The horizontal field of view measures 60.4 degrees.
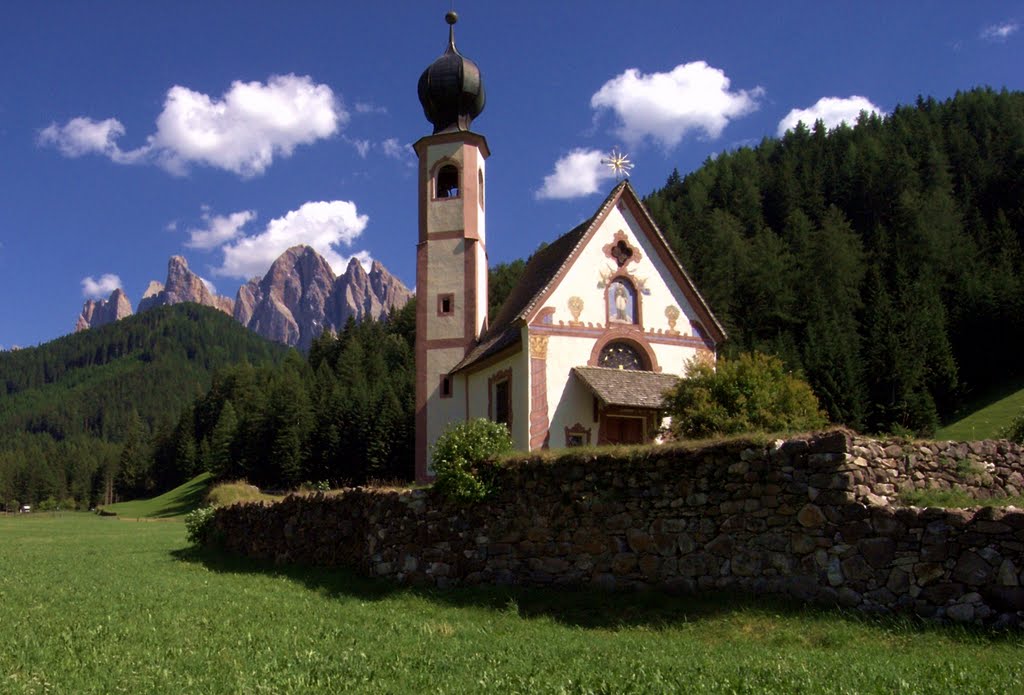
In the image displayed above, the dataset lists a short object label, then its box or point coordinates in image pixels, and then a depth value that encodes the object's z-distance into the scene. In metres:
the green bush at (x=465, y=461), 15.44
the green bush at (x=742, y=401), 21.39
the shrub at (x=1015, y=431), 17.53
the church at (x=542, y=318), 27.28
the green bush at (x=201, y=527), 23.83
